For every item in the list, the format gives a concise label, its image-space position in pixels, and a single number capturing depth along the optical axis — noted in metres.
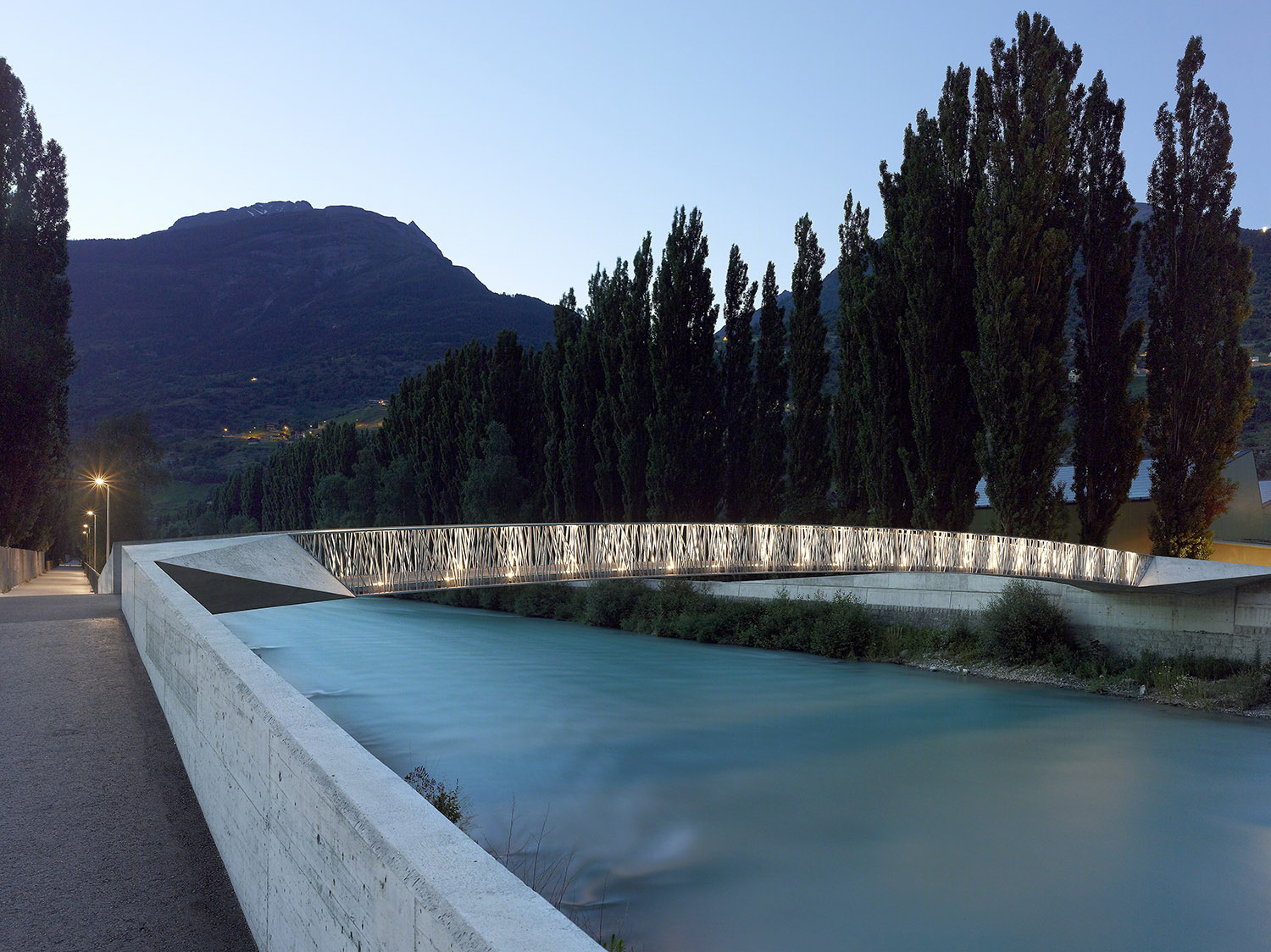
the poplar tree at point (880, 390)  27.53
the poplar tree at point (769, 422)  31.81
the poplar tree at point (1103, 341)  25.47
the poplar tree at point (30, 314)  25.33
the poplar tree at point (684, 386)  31.47
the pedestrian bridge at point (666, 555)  13.68
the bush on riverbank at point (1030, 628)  24.31
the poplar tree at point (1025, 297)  24.27
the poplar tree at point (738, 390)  31.95
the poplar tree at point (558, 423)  36.69
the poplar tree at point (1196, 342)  24.75
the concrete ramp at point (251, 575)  8.86
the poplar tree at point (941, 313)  26.38
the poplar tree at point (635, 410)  32.59
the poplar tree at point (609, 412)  33.97
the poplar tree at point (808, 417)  30.94
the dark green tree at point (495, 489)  38.56
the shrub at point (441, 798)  11.12
